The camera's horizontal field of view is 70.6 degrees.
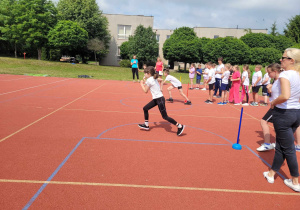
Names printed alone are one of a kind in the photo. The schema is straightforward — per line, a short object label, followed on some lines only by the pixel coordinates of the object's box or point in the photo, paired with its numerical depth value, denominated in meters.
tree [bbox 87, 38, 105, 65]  35.00
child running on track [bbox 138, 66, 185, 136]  5.72
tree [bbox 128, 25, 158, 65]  36.03
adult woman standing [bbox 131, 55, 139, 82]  17.45
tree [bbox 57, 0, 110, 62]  36.52
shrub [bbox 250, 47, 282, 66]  33.59
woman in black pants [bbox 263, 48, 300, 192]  3.09
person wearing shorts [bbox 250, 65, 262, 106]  9.87
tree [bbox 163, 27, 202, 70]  33.75
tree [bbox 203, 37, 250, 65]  32.73
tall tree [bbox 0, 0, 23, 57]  31.02
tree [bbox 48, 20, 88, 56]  30.47
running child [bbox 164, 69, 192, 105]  9.45
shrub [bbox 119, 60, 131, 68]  38.53
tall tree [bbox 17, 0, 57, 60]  30.17
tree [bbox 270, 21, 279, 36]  53.28
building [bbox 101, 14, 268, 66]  43.66
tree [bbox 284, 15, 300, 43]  47.01
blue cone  5.04
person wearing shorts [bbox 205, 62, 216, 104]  10.40
